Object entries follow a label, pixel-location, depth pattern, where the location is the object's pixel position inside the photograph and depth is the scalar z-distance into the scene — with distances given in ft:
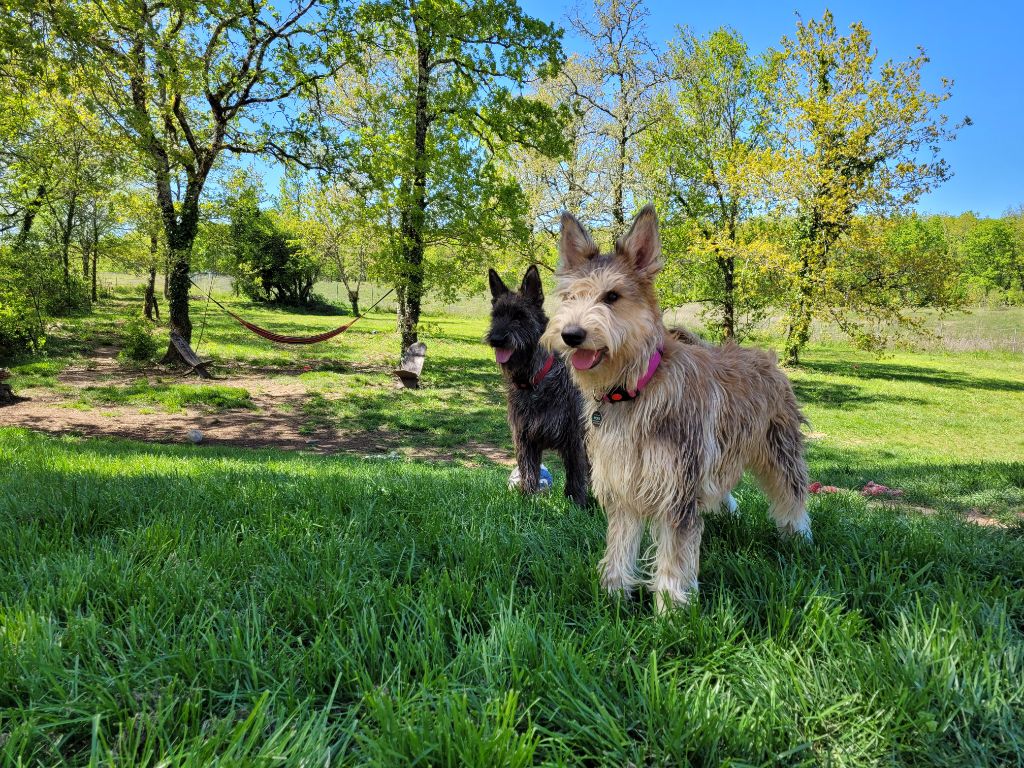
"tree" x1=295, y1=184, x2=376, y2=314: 59.98
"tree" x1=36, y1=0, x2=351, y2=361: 41.73
